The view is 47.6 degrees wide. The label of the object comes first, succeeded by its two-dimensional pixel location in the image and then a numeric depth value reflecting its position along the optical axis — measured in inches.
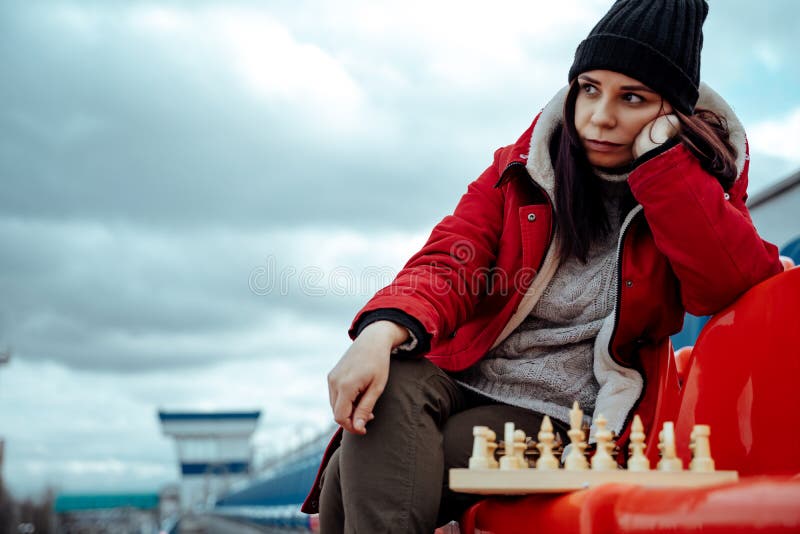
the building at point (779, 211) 183.0
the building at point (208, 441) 2763.3
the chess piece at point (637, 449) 55.4
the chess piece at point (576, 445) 56.7
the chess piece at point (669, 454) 54.8
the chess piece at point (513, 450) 58.3
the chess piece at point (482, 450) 59.2
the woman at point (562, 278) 67.2
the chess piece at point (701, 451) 54.1
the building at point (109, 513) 2987.2
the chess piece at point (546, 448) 57.4
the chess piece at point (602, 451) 55.7
